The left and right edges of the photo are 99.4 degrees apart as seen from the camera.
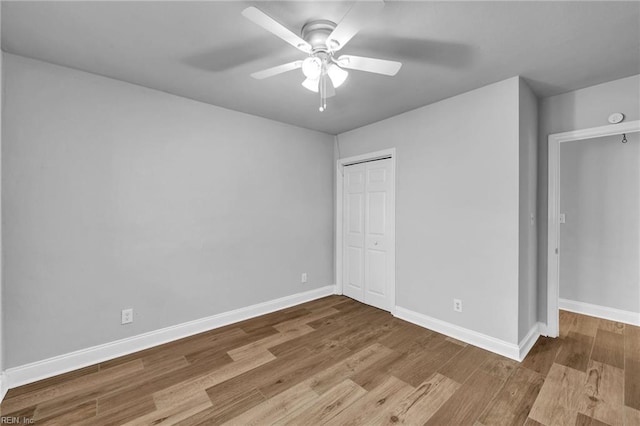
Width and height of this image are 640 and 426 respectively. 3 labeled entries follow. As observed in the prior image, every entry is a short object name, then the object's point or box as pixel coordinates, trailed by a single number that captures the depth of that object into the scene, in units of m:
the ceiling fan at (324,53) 1.36
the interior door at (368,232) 3.57
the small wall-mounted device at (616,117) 2.38
